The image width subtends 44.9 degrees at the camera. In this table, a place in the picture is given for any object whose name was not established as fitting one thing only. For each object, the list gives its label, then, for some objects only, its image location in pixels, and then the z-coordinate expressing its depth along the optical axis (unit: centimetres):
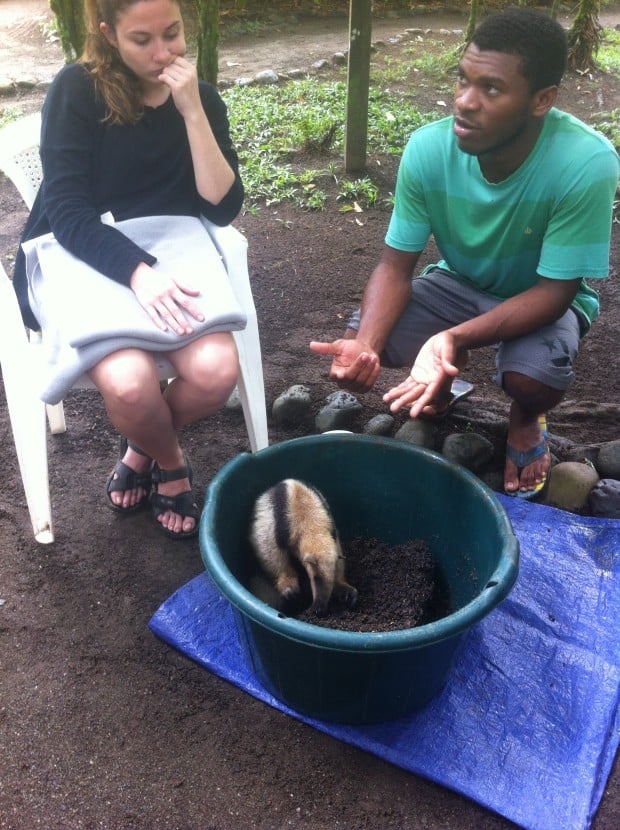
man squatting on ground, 241
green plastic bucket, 185
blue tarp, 206
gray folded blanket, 242
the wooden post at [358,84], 505
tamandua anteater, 220
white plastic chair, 268
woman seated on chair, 245
